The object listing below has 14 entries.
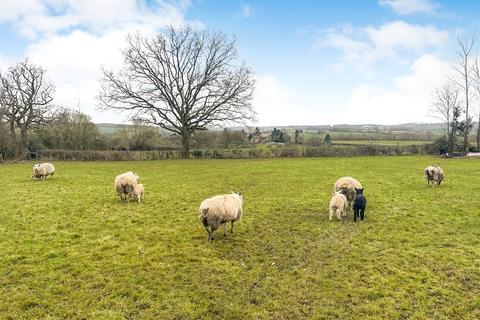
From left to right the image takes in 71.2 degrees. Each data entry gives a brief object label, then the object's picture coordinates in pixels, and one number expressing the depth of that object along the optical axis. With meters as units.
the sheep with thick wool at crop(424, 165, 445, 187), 18.65
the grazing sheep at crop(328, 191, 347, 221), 12.09
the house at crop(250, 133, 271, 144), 51.83
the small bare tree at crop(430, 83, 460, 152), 45.73
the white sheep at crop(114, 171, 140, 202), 14.66
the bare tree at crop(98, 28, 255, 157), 37.66
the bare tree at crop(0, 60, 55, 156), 40.56
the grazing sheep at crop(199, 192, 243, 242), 9.38
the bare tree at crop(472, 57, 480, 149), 43.82
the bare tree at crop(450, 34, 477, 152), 45.06
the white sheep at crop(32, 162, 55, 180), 21.66
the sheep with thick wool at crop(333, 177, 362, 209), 13.21
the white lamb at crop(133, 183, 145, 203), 15.10
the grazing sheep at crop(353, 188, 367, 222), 11.66
